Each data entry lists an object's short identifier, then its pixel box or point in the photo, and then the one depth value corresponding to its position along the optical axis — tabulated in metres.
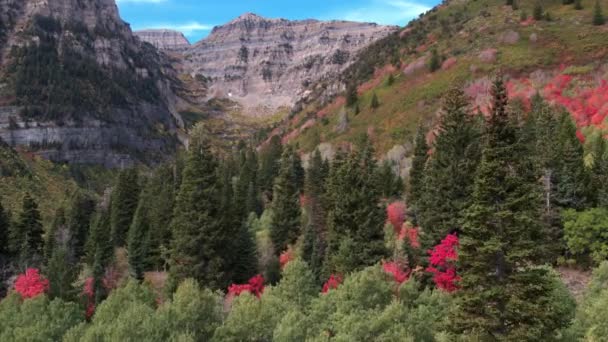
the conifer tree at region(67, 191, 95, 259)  89.94
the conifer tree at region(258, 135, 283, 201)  101.00
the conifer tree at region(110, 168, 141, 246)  83.81
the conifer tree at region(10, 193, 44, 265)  83.00
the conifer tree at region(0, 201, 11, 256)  82.94
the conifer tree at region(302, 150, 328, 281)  55.56
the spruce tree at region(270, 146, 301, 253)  68.31
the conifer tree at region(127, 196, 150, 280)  69.25
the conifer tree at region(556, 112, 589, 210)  50.44
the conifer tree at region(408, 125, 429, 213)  62.16
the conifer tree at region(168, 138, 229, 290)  50.09
